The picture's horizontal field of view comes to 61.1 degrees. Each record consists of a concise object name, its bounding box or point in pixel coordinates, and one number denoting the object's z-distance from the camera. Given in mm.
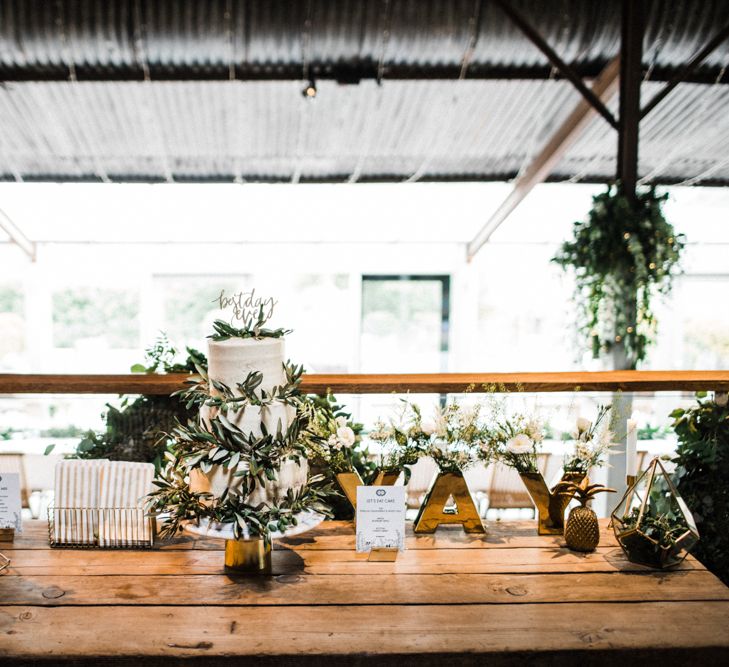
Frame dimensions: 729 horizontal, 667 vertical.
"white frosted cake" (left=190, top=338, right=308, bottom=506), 1474
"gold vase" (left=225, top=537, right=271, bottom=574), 1538
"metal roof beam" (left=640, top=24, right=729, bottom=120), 3758
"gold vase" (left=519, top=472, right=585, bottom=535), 1790
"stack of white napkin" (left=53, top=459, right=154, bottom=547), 1660
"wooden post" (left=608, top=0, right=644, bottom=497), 3754
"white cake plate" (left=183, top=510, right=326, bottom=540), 1452
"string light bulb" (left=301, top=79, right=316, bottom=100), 4367
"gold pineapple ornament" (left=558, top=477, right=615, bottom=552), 1687
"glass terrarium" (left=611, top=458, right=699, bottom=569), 1610
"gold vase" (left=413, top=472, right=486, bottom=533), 1790
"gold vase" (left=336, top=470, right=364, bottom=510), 1788
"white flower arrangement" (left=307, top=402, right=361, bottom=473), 1708
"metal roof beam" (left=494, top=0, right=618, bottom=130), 3854
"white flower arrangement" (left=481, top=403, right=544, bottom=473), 1757
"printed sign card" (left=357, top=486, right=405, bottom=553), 1647
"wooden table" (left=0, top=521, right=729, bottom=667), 1236
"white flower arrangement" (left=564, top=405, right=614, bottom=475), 1746
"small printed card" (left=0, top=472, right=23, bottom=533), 1672
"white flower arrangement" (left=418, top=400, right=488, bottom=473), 1753
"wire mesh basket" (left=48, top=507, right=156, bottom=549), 1659
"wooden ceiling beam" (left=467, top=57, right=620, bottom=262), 4406
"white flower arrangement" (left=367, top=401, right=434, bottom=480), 1738
